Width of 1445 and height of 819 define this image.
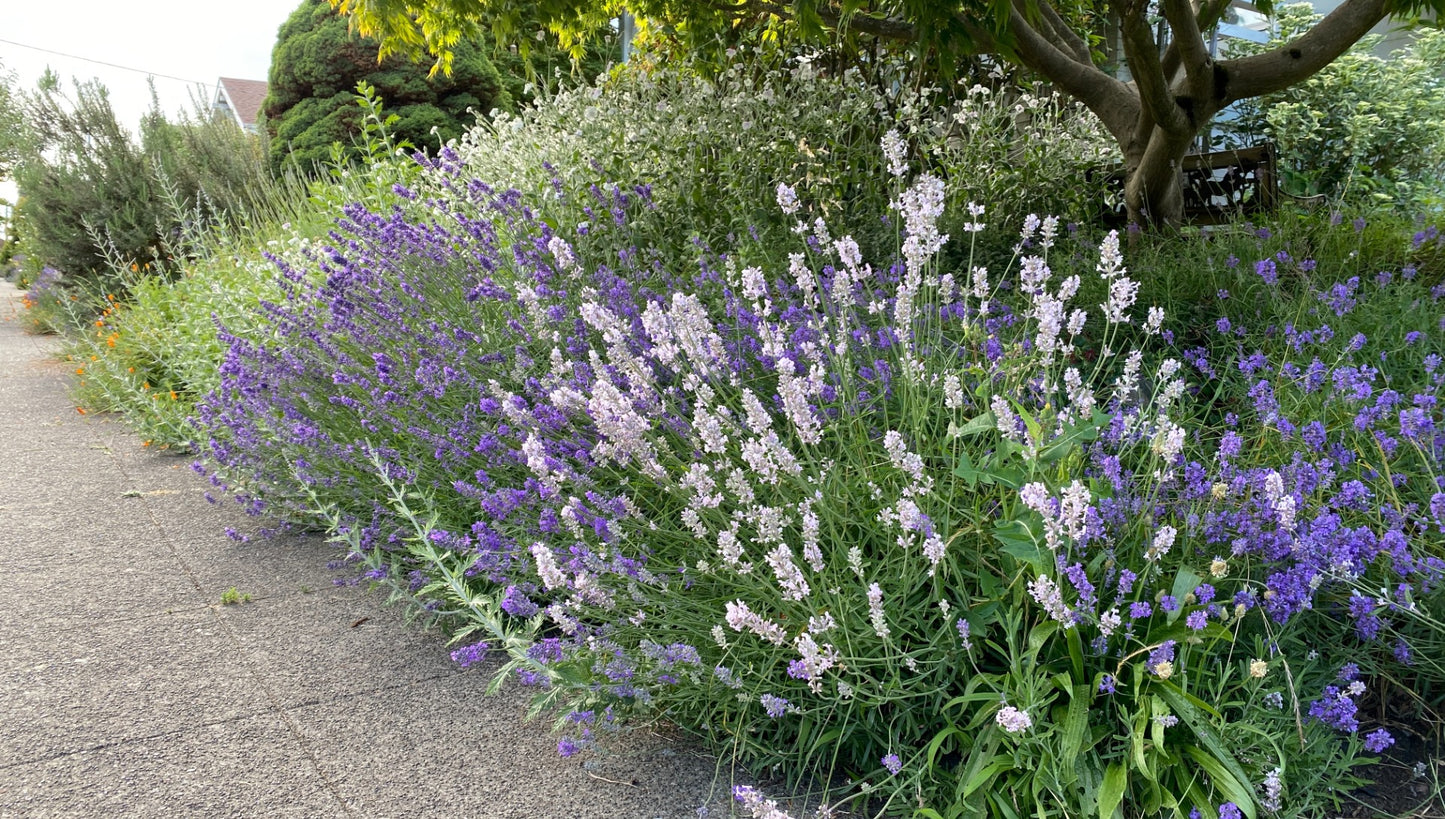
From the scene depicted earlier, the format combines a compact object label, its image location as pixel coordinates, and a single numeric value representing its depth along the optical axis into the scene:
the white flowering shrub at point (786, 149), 5.13
